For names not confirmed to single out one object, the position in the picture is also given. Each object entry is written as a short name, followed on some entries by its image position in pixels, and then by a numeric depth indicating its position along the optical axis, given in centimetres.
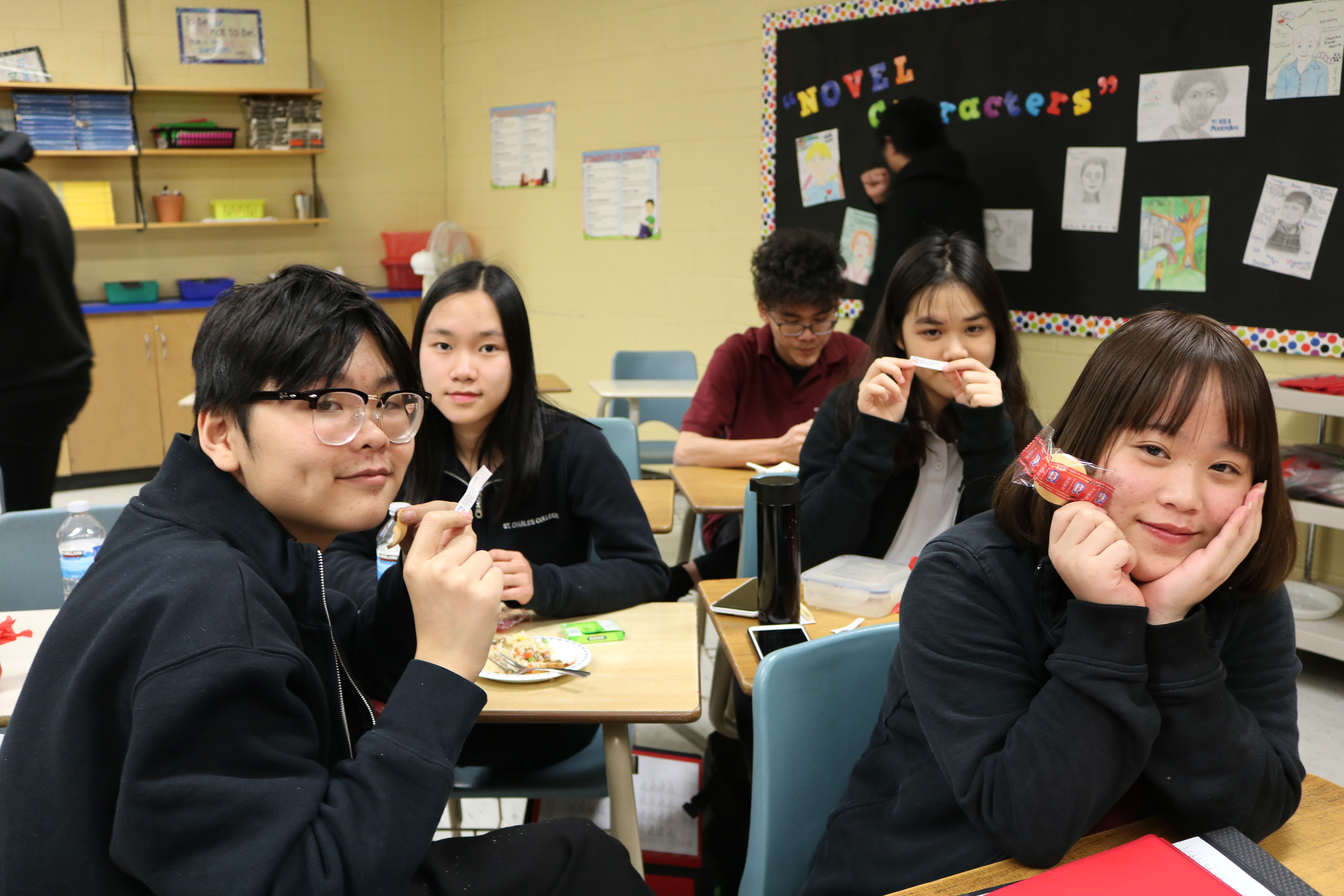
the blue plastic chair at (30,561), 205
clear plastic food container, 189
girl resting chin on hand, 106
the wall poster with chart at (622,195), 560
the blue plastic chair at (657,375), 431
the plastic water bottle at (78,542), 193
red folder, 93
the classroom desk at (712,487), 270
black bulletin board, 330
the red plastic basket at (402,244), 674
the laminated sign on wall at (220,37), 605
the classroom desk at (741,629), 167
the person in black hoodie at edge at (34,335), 287
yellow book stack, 571
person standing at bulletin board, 395
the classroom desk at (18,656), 153
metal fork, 160
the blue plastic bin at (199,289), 604
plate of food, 159
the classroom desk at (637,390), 401
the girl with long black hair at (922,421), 209
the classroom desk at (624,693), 149
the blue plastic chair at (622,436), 305
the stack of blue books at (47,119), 550
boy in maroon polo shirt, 305
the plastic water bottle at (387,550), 189
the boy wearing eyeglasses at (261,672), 84
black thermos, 181
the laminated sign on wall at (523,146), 619
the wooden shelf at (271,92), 603
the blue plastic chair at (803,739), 131
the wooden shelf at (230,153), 589
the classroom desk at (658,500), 265
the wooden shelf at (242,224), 592
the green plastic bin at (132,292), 579
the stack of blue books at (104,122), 566
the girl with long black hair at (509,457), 198
